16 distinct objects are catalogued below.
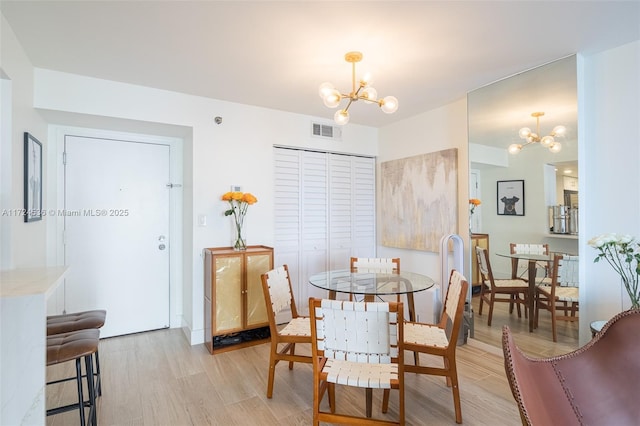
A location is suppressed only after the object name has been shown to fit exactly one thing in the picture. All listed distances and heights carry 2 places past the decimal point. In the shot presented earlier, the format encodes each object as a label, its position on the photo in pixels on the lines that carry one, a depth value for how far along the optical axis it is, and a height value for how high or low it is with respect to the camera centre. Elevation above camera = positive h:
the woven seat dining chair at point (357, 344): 1.63 -0.69
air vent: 3.96 +1.06
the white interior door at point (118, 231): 3.19 -0.16
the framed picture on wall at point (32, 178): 2.29 +0.29
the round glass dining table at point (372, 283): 2.35 -0.55
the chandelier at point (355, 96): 2.12 +0.82
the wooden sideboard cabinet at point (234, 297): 3.01 -0.80
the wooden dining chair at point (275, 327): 2.24 -0.84
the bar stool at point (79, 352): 1.65 -0.72
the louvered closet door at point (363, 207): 4.38 +0.11
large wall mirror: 2.48 +0.33
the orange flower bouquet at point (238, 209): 3.19 +0.07
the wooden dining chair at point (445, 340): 1.97 -0.84
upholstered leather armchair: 1.26 -0.69
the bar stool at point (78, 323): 2.03 -0.71
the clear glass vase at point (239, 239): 3.26 -0.25
